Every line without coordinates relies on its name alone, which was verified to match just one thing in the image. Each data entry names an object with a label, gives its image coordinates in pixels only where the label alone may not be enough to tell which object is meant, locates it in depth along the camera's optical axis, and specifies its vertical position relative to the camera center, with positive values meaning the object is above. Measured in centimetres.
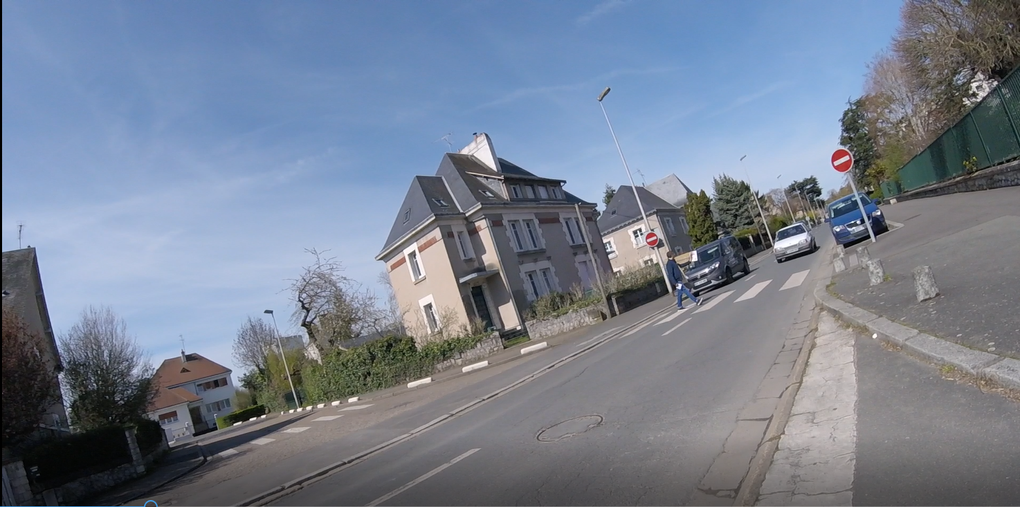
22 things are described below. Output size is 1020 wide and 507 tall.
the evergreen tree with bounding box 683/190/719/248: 5194 +208
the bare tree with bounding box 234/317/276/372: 5928 +451
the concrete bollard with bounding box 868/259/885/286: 968 -132
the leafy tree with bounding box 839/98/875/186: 7288 +649
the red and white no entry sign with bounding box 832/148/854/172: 1384 +83
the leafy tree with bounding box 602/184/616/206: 9992 +1271
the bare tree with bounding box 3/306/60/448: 1318 +171
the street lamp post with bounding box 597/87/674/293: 2764 +453
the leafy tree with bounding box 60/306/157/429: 2539 +235
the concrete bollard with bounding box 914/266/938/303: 721 -130
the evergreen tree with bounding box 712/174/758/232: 6600 +301
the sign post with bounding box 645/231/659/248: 2488 +81
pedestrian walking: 1833 -80
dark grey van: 2259 -95
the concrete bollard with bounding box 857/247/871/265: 1162 -124
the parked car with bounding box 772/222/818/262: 2681 -121
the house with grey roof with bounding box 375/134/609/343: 3070 +363
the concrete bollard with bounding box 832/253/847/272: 1356 -142
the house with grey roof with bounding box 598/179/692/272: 5356 +320
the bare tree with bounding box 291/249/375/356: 3350 +286
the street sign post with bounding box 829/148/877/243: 1384 +83
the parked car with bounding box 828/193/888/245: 2084 -94
